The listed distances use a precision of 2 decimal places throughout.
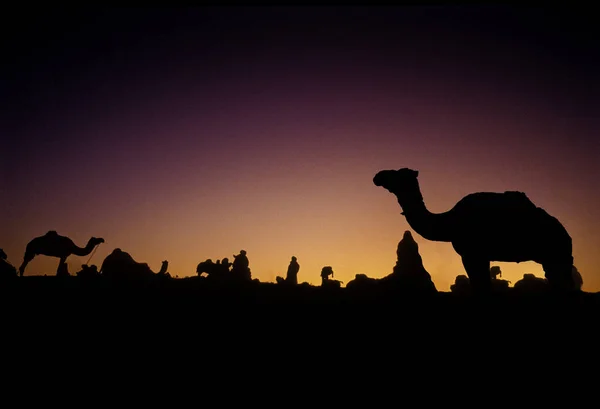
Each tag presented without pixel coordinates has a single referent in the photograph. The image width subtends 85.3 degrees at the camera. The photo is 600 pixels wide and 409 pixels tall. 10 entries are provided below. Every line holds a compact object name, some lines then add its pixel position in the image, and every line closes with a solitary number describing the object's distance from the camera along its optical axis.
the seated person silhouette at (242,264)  31.00
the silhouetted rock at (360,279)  34.56
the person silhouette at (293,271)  38.97
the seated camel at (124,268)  19.65
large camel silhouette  8.23
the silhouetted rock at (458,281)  39.78
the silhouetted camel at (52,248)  23.25
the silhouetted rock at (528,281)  38.98
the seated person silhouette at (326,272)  40.28
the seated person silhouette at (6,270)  15.40
